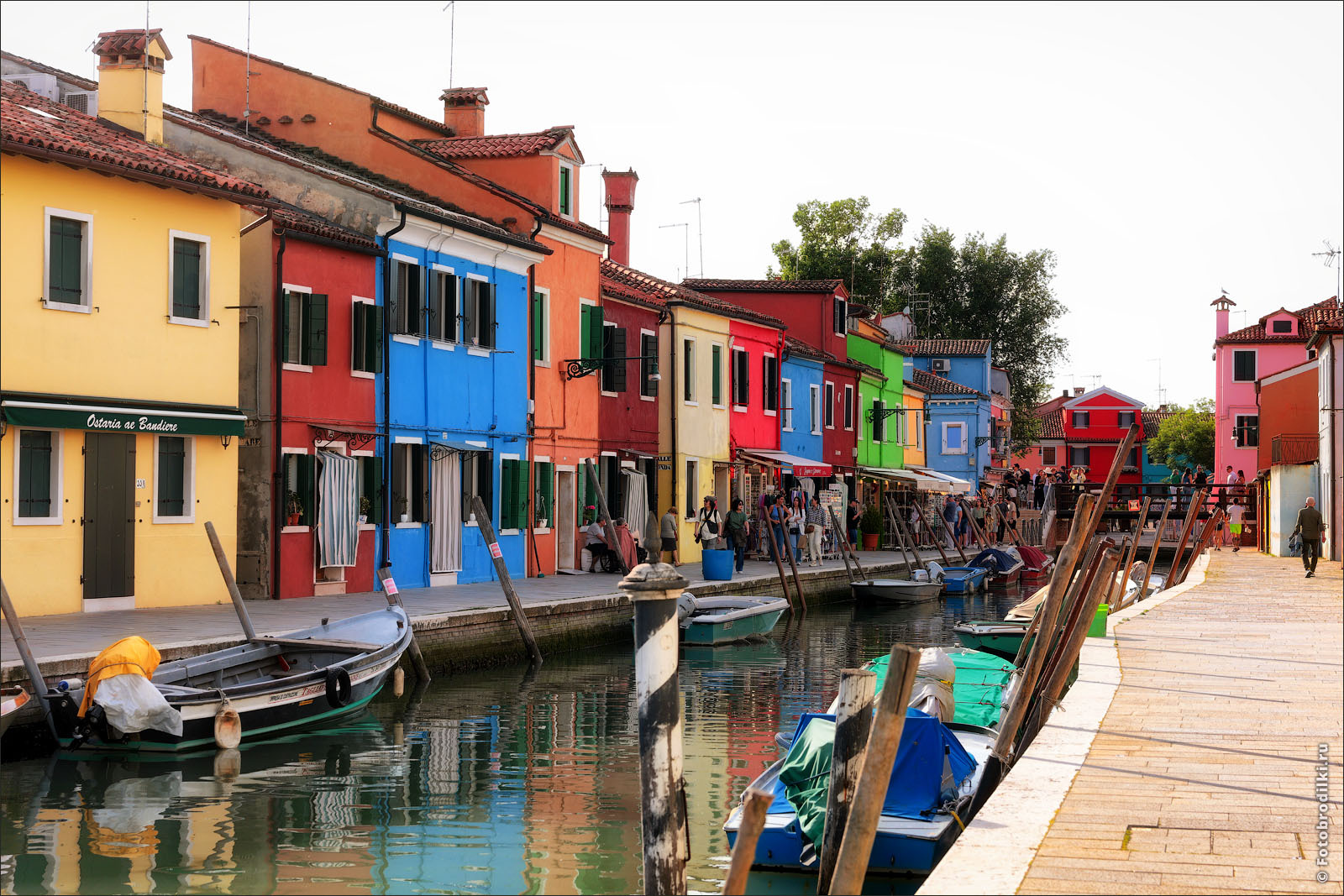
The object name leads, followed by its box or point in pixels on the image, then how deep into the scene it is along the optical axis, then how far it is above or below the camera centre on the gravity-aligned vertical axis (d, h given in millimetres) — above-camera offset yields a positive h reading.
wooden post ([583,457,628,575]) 23984 -533
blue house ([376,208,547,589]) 22688 +1586
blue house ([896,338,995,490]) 59094 +3273
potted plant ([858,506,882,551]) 43219 -1042
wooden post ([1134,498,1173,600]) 28127 -1513
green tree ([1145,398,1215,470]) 88438 +3162
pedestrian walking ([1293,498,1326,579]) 27031 -774
